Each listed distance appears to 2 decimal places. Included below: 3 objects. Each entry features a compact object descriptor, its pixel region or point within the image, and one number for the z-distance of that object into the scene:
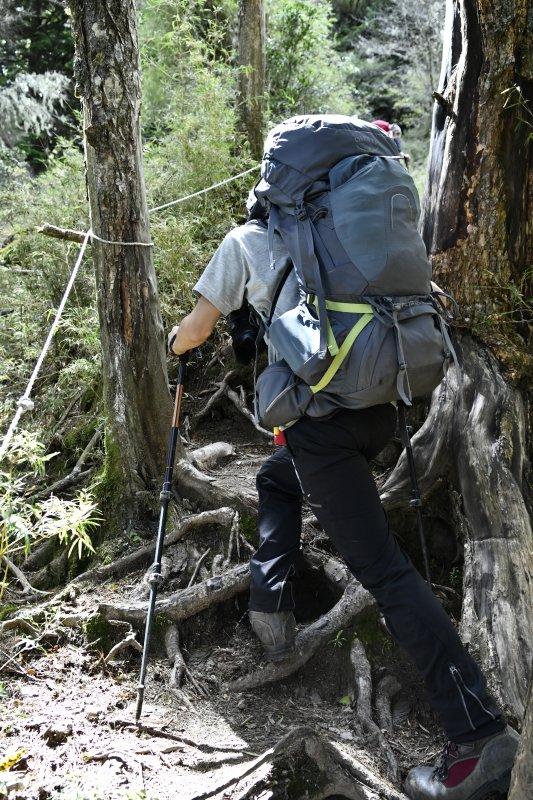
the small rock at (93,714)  3.38
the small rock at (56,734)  3.16
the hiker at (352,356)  2.88
